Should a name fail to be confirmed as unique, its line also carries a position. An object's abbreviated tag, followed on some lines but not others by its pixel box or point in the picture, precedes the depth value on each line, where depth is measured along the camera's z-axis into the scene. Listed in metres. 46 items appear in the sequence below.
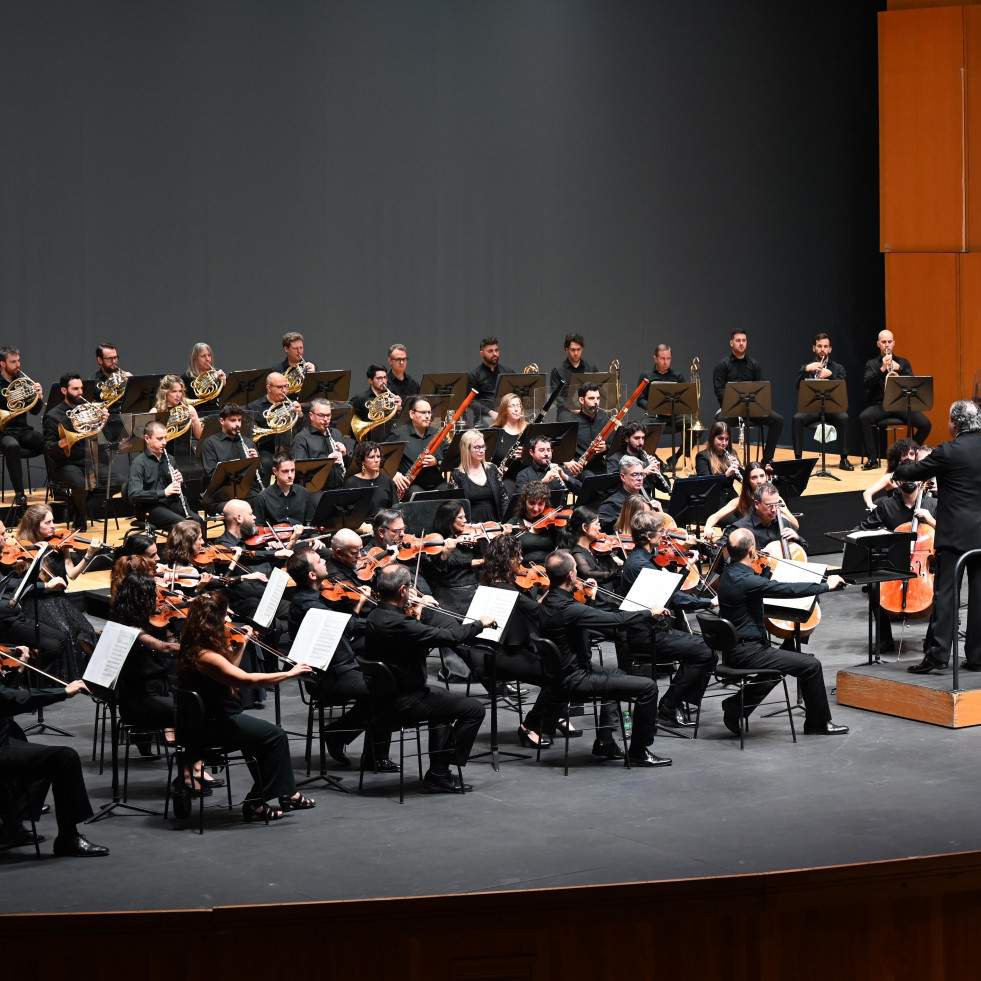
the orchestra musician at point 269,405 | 21.14
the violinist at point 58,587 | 15.28
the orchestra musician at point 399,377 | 23.91
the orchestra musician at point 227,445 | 19.75
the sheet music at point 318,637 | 12.57
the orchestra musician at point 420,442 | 20.29
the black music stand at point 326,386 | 21.86
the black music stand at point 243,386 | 20.87
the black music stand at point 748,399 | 23.75
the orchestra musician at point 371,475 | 19.00
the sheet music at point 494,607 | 13.57
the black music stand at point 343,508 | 17.14
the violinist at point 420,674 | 12.97
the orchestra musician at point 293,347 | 22.78
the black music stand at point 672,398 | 23.11
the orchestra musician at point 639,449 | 20.09
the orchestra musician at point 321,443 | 20.06
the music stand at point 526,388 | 22.86
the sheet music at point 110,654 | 12.08
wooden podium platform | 14.56
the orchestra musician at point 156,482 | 19.06
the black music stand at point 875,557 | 15.03
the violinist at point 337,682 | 13.41
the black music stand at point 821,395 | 24.27
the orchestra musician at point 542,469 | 19.70
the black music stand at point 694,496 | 18.34
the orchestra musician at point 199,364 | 21.75
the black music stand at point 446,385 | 22.87
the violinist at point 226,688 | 11.93
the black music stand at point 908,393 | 24.84
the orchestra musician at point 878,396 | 25.94
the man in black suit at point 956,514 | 14.84
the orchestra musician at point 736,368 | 26.47
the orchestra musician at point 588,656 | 13.66
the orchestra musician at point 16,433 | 21.09
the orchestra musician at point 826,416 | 25.62
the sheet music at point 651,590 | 14.24
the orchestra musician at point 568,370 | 23.97
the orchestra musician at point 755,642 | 14.45
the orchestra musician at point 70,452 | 20.37
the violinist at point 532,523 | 17.61
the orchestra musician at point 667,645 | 14.96
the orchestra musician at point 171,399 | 20.55
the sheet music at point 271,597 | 14.39
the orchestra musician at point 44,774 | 11.25
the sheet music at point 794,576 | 16.03
